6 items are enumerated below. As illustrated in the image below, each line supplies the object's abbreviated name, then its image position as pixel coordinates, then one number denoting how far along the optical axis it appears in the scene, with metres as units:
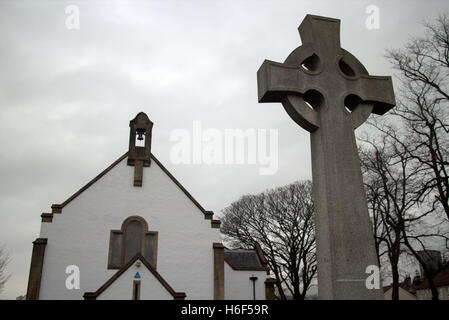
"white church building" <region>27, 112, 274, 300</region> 18.38
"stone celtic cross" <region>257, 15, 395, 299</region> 5.08
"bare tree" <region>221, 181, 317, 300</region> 36.09
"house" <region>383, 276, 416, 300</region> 54.69
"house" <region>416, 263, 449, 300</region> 43.25
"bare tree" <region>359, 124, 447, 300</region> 15.66
